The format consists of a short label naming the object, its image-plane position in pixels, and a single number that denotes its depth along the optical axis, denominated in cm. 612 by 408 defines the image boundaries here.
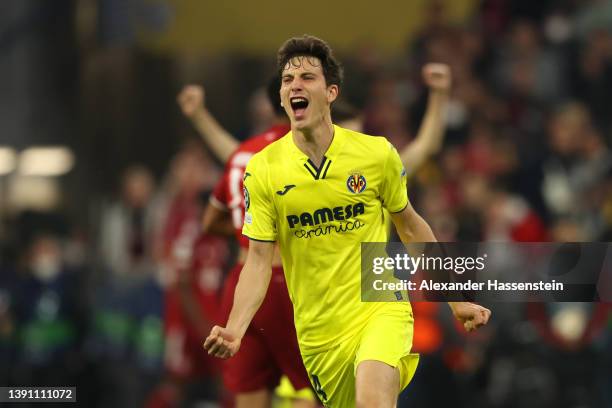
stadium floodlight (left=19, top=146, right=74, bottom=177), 3027
